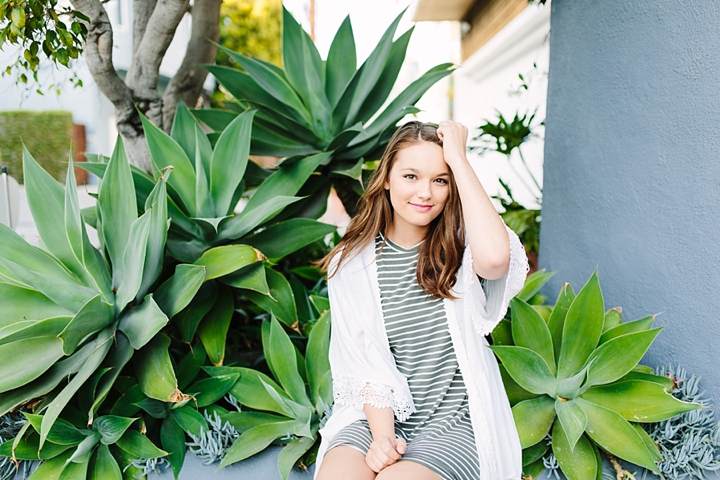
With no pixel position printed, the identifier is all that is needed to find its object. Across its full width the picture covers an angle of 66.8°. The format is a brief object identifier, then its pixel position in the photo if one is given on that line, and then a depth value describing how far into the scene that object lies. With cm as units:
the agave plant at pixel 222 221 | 225
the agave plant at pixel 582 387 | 171
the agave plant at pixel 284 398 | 187
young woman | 157
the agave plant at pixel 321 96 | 279
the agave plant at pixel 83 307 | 179
